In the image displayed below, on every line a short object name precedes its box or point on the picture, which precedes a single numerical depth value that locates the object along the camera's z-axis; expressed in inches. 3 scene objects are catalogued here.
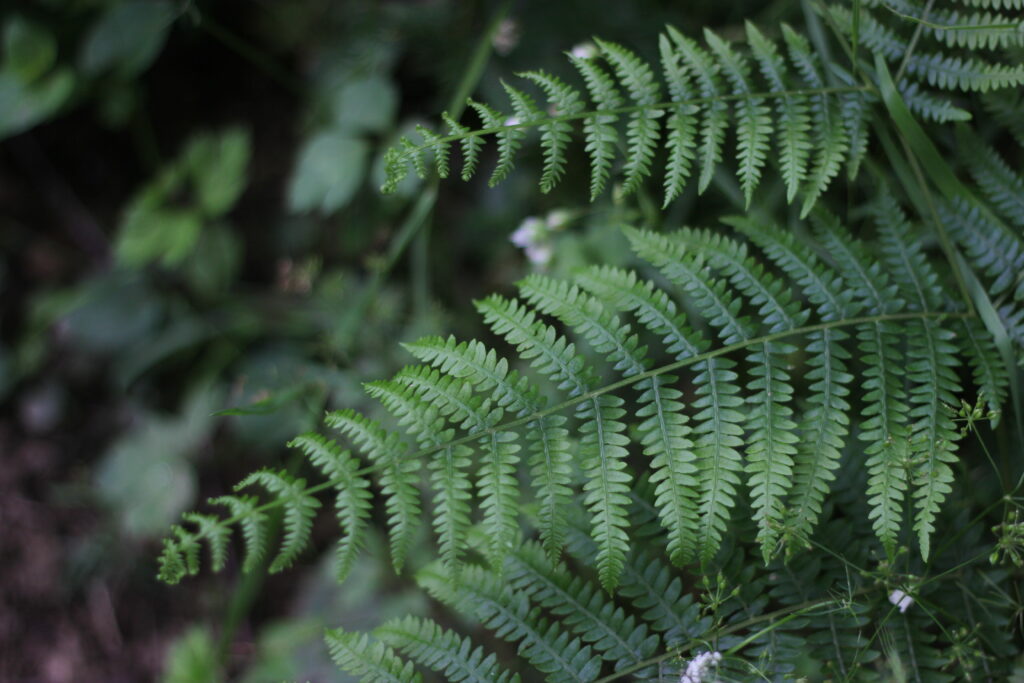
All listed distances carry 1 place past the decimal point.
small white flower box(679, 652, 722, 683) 51.5
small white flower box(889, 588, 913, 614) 52.4
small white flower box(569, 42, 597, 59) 71.7
